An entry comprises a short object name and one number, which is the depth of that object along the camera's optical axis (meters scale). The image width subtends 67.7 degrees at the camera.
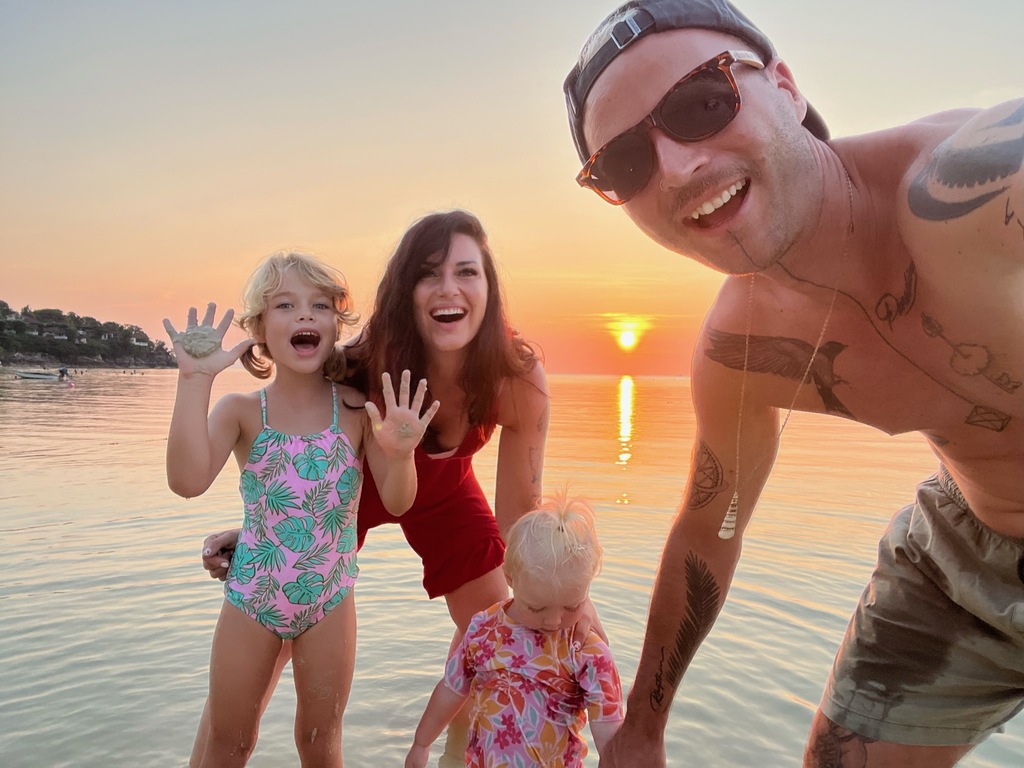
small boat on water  48.12
